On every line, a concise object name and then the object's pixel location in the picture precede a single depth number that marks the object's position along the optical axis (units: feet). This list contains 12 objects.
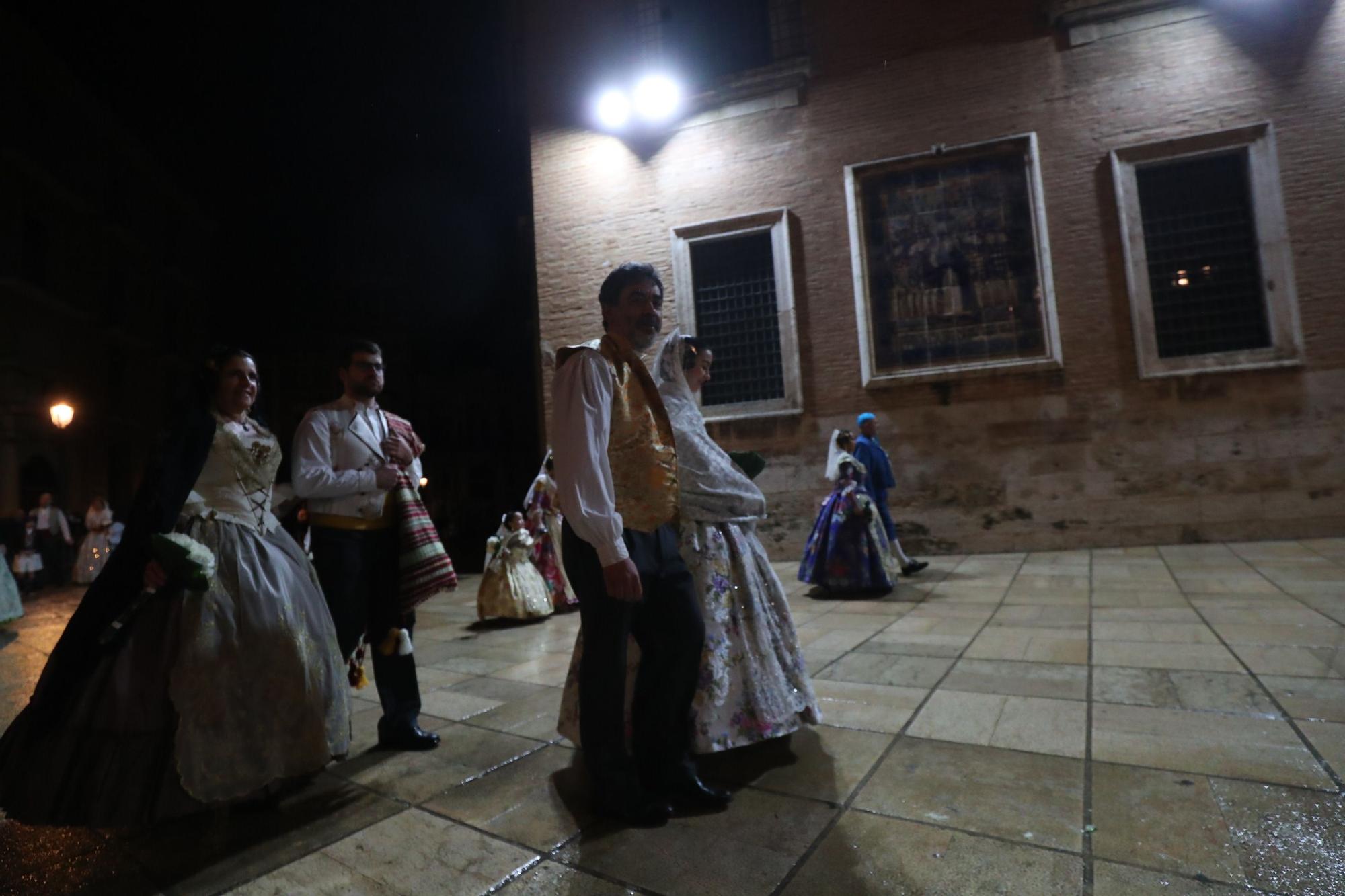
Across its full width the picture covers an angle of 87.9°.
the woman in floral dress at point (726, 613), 9.03
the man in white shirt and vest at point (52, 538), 43.83
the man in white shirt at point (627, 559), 7.34
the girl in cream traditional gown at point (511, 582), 22.08
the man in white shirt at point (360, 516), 9.97
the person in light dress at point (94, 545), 44.01
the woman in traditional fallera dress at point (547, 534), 24.08
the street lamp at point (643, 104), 40.47
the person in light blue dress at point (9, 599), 22.88
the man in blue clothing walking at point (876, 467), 26.89
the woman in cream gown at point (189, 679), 7.54
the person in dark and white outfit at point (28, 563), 41.09
